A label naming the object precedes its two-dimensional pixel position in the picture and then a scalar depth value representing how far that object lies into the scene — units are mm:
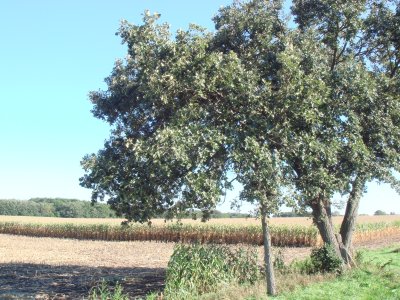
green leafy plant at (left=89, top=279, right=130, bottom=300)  11062
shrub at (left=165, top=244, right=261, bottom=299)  14000
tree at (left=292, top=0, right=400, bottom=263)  15688
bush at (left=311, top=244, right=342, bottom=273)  17328
